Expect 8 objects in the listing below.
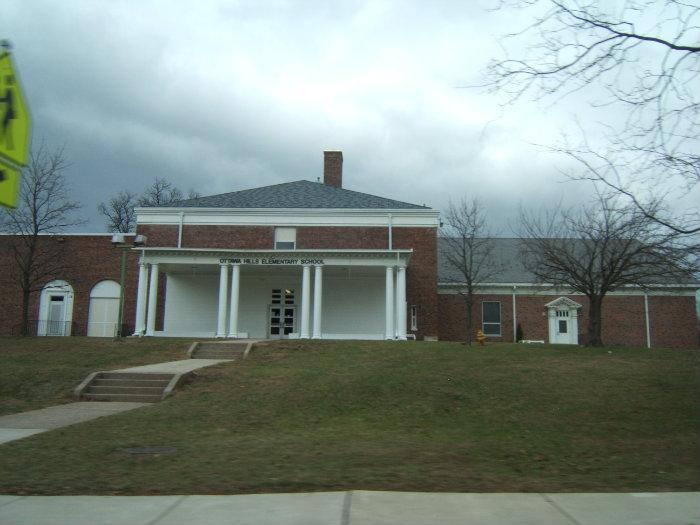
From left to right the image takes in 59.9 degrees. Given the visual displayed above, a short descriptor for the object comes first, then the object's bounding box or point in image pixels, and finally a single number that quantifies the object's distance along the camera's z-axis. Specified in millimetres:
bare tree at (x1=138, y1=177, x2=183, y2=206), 62438
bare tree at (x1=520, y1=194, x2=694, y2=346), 21531
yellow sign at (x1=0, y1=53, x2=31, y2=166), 4781
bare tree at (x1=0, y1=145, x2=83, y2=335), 31016
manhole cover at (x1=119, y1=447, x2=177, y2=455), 8902
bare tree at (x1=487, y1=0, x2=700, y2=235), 9734
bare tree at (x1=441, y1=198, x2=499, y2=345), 31722
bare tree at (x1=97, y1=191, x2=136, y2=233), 62044
